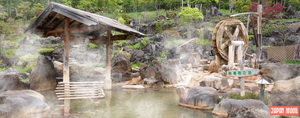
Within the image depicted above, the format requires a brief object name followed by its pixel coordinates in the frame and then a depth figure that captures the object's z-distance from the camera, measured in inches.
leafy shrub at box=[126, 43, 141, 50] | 1014.8
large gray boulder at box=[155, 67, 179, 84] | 485.7
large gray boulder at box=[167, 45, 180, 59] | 840.0
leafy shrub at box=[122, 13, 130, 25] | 1478.8
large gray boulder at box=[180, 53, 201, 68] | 714.8
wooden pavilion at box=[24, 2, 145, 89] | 265.2
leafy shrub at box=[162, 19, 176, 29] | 1250.6
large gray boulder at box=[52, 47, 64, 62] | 740.6
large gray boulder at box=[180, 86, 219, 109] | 262.2
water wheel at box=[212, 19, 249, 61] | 494.6
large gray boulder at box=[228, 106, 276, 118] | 144.5
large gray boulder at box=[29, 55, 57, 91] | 382.9
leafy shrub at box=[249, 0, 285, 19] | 1210.1
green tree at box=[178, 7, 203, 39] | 1058.3
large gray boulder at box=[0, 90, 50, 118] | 194.1
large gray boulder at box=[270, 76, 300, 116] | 209.0
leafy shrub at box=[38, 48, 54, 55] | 761.0
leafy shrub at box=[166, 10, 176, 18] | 1434.1
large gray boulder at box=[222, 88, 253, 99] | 265.0
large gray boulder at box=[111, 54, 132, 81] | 558.1
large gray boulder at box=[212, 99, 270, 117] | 207.5
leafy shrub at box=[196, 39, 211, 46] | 999.6
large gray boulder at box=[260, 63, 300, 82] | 370.9
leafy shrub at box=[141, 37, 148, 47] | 993.7
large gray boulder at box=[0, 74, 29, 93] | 347.6
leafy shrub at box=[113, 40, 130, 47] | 972.8
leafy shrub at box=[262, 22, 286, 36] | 976.3
